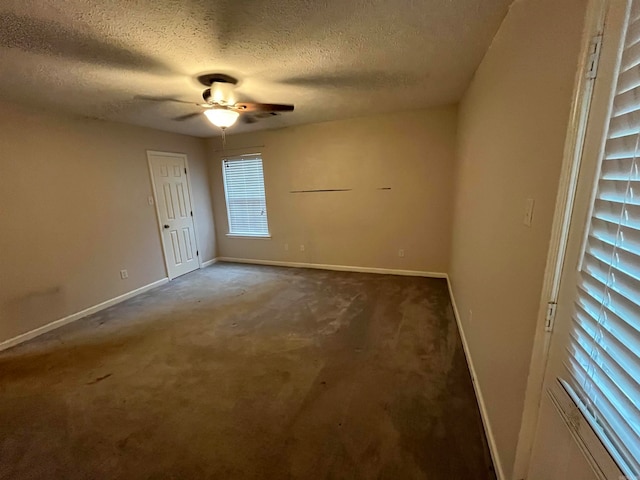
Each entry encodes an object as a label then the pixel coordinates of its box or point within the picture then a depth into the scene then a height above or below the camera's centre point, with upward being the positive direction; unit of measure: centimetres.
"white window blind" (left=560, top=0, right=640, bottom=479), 63 -28
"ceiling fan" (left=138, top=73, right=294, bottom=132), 246 +75
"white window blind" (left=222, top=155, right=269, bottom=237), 511 -12
